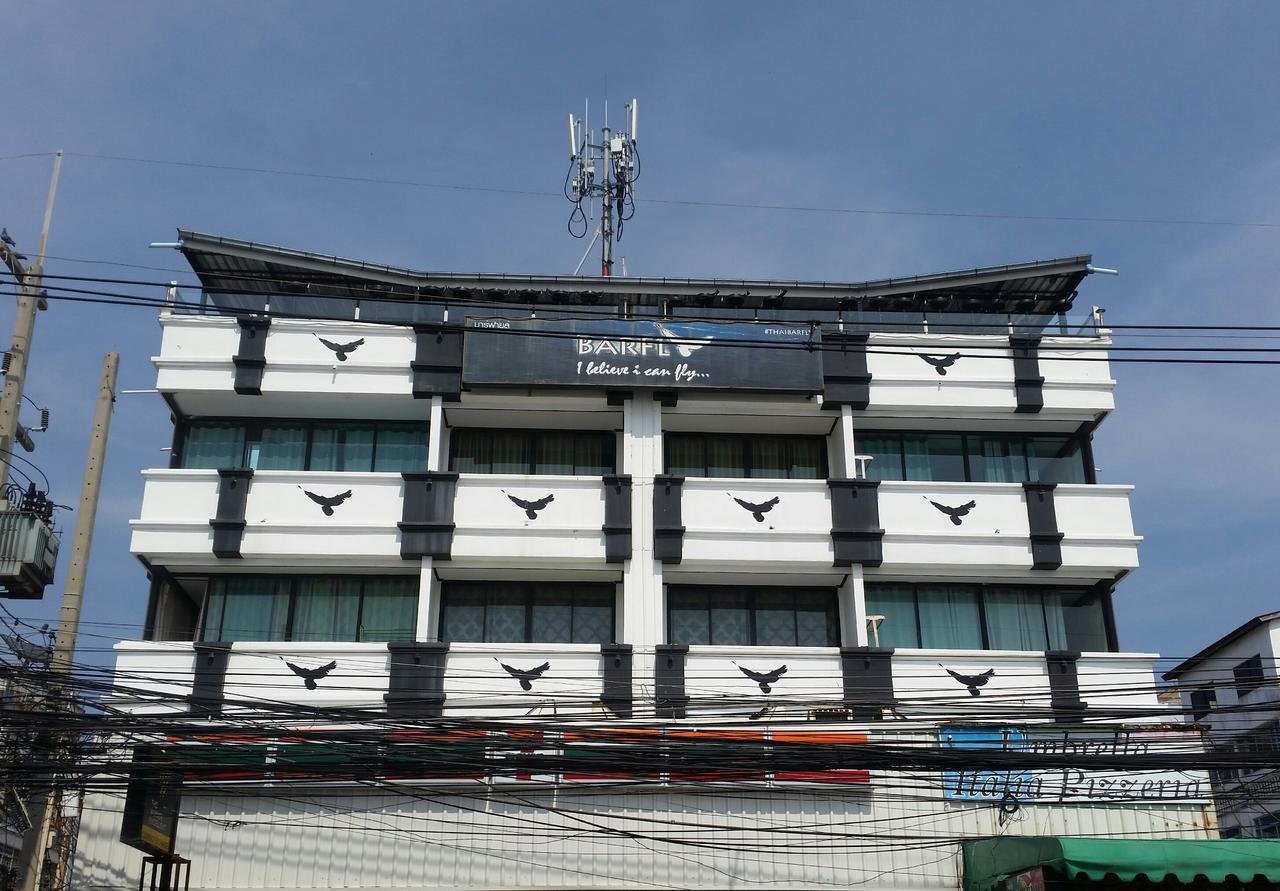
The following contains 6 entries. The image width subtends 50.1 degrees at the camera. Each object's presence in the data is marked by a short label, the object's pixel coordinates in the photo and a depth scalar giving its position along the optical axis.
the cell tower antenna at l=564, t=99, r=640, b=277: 30.92
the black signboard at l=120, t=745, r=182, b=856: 19.67
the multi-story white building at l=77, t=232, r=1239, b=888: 23.33
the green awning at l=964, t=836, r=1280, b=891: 19.11
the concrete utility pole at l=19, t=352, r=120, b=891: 18.25
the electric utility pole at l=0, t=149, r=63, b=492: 20.48
